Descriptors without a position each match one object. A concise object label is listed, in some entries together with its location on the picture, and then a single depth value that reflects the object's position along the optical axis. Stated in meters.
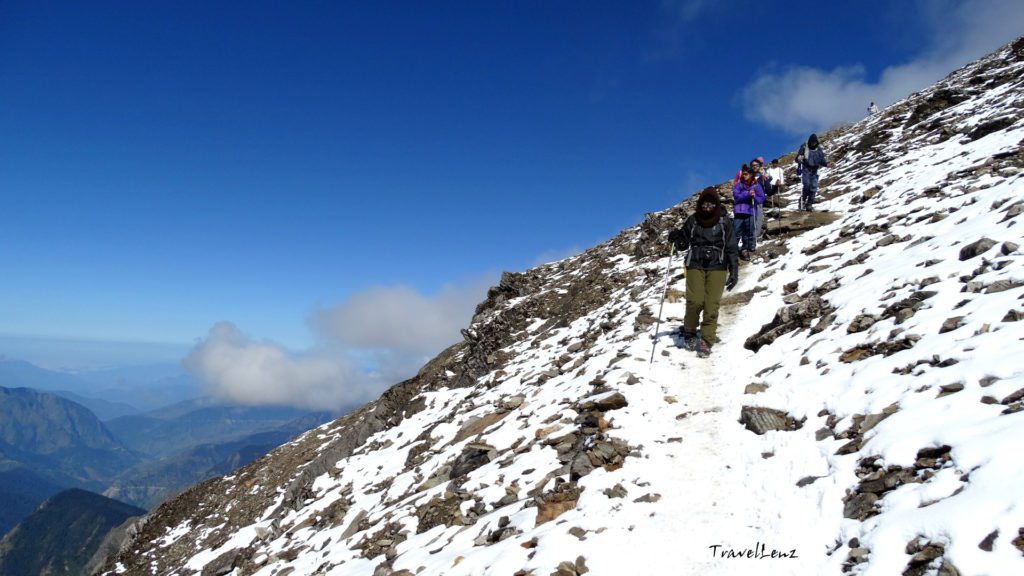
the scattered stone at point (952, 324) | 7.39
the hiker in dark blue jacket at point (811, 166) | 21.11
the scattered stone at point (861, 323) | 9.20
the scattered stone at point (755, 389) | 9.34
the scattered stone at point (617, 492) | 7.68
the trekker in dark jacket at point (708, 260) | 12.50
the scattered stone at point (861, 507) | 5.20
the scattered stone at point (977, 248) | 9.25
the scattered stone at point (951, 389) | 5.96
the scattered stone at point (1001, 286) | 7.70
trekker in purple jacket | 17.72
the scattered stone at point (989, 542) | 3.87
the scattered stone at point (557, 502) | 7.84
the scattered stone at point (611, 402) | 10.60
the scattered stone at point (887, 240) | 13.14
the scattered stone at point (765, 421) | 7.87
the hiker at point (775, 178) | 23.05
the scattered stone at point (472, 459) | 12.22
